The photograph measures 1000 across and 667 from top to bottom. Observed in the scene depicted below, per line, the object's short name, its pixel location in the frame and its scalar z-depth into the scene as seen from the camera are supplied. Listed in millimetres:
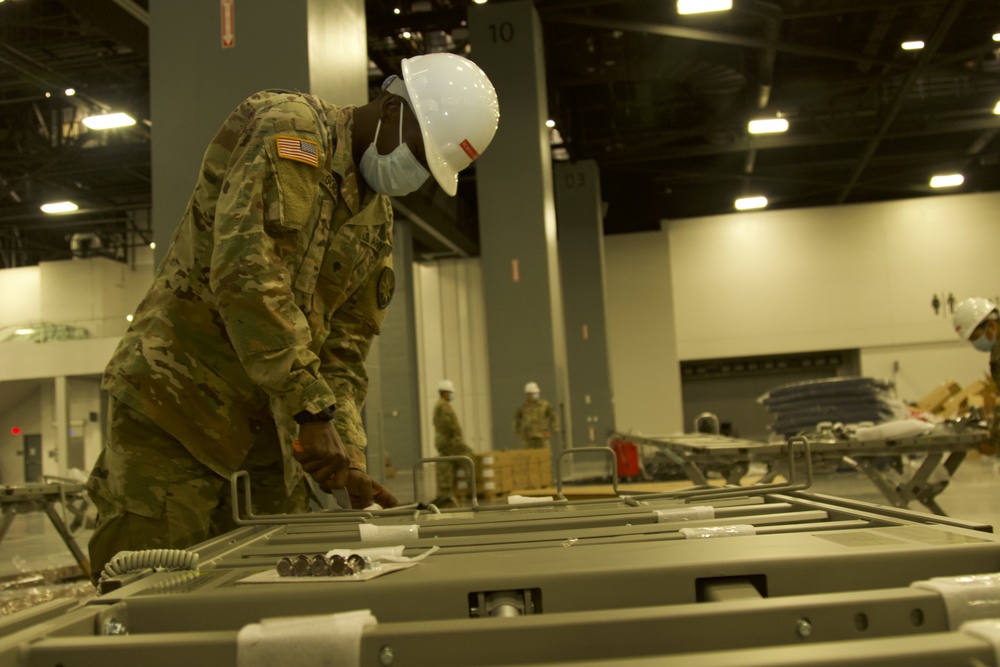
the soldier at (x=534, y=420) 11867
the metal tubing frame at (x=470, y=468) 2110
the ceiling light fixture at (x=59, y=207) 17531
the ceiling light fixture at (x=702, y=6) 11453
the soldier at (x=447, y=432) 12515
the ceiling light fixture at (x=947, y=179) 21578
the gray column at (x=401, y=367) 18797
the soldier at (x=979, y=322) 8703
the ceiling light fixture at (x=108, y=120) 13789
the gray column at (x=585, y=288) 18938
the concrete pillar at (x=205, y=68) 3893
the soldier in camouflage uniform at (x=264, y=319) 2072
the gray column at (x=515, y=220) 11984
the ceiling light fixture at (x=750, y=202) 22109
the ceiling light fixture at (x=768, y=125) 17219
